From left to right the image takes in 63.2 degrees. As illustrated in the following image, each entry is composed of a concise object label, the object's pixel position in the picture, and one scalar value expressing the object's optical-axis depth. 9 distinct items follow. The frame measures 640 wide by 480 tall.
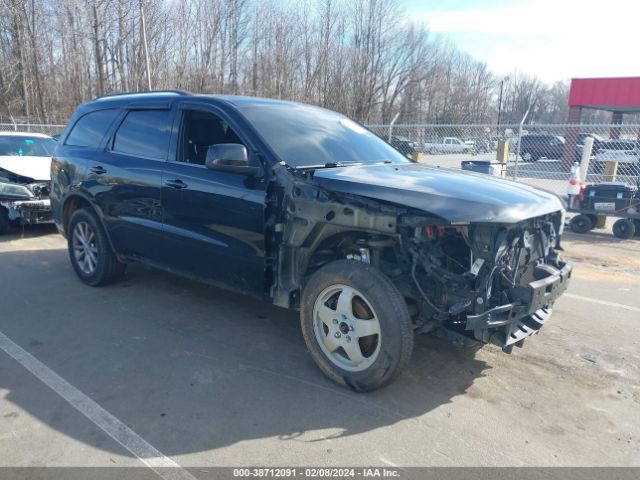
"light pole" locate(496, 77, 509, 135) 53.00
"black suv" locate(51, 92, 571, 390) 3.26
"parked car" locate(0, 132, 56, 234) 8.06
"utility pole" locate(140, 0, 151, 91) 21.73
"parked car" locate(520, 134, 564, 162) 26.68
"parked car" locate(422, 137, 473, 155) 18.69
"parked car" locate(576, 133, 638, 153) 19.37
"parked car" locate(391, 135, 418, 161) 16.39
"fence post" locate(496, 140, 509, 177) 13.51
